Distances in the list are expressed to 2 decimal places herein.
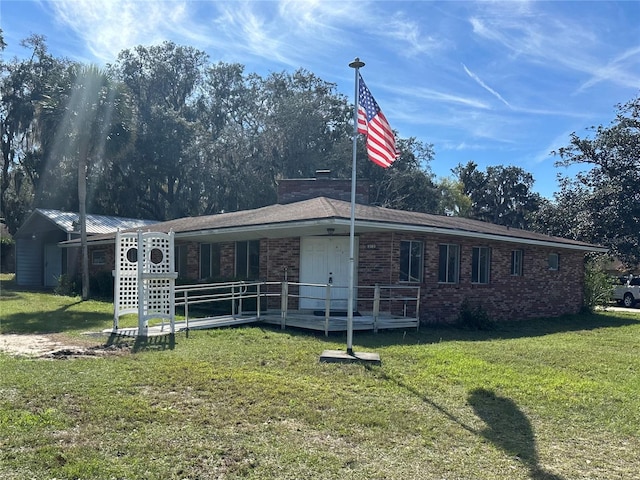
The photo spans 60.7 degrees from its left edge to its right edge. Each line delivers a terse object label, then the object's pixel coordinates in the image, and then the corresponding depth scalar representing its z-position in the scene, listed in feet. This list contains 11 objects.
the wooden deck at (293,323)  37.11
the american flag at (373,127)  27.81
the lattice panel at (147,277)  35.83
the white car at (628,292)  90.22
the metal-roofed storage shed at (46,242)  87.35
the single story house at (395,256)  44.50
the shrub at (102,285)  69.00
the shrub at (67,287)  71.54
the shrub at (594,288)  66.33
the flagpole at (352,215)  27.35
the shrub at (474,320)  46.26
